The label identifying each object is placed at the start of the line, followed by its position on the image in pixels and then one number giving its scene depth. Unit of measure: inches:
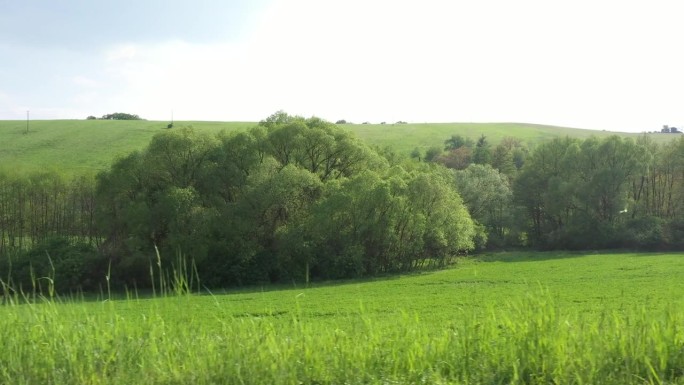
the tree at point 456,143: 3689.7
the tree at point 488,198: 2513.5
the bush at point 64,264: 1636.3
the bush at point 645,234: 2242.9
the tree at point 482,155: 3080.7
